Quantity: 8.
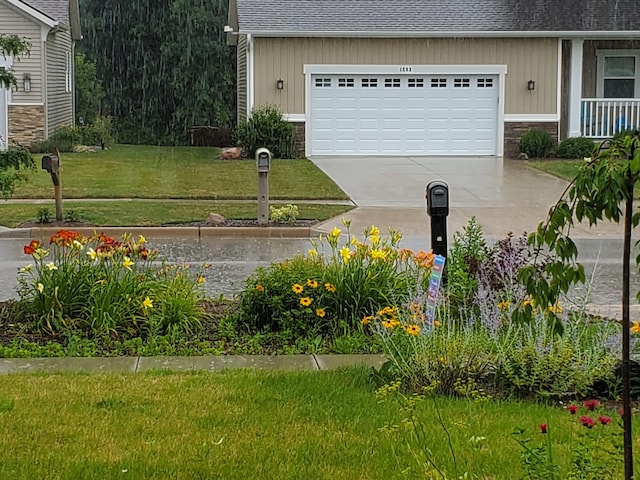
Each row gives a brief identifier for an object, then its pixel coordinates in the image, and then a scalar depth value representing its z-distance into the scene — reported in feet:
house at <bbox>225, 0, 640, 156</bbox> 88.84
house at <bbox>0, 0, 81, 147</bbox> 90.99
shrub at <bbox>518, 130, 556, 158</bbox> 88.84
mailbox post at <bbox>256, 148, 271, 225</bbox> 48.62
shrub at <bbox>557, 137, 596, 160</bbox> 88.56
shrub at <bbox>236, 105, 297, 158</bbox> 86.12
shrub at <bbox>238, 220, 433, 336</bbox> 25.50
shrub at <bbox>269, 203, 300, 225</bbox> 49.55
